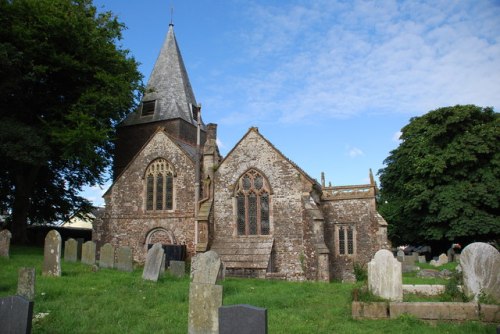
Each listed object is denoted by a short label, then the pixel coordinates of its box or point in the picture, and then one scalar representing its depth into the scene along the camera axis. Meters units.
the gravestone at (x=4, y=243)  16.05
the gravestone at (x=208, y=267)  8.83
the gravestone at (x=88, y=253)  15.93
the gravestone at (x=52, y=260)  12.41
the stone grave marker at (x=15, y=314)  5.58
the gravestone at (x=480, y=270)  8.77
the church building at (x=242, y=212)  18.62
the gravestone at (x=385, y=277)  9.56
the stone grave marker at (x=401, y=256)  23.36
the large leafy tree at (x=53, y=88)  19.72
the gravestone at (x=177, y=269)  14.42
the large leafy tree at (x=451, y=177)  27.09
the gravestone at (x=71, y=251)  16.69
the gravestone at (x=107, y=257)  15.64
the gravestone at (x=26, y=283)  8.94
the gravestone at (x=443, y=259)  27.07
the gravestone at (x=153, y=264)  12.50
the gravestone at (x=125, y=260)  15.30
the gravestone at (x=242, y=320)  4.90
